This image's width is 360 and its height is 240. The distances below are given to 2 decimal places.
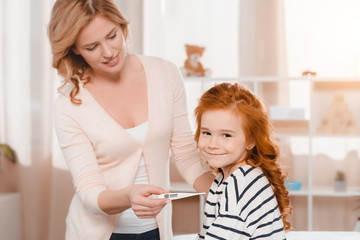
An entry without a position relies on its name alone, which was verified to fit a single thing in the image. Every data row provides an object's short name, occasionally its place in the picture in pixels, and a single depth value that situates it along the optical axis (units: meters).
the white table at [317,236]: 2.20
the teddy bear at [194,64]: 3.74
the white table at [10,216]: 3.50
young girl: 1.24
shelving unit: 3.89
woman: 1.55
